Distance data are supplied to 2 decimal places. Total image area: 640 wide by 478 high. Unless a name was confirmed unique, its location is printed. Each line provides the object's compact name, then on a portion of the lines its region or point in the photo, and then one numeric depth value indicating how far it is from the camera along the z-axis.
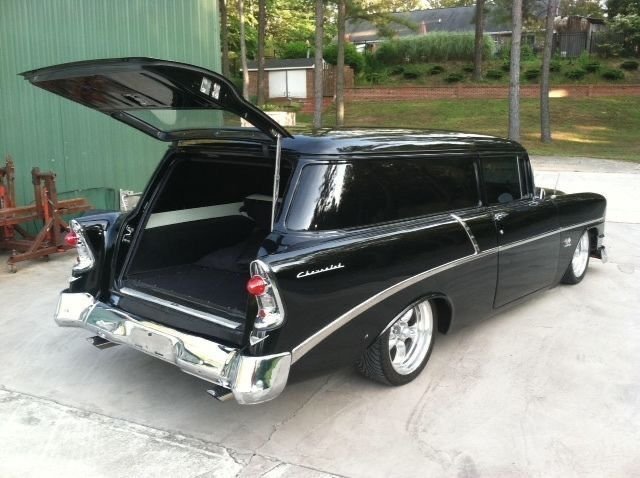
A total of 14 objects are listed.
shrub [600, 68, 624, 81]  29.69
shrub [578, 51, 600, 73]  30.56
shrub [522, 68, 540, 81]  31.11
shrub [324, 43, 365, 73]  34.84
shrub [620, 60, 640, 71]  30.69
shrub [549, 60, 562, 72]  31.64
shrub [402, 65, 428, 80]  33.53
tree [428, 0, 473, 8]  54.22
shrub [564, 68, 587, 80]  30.31
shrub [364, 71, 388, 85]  33.62
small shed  34.84
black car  3.06
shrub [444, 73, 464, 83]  32.09
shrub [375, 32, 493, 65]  34.88
